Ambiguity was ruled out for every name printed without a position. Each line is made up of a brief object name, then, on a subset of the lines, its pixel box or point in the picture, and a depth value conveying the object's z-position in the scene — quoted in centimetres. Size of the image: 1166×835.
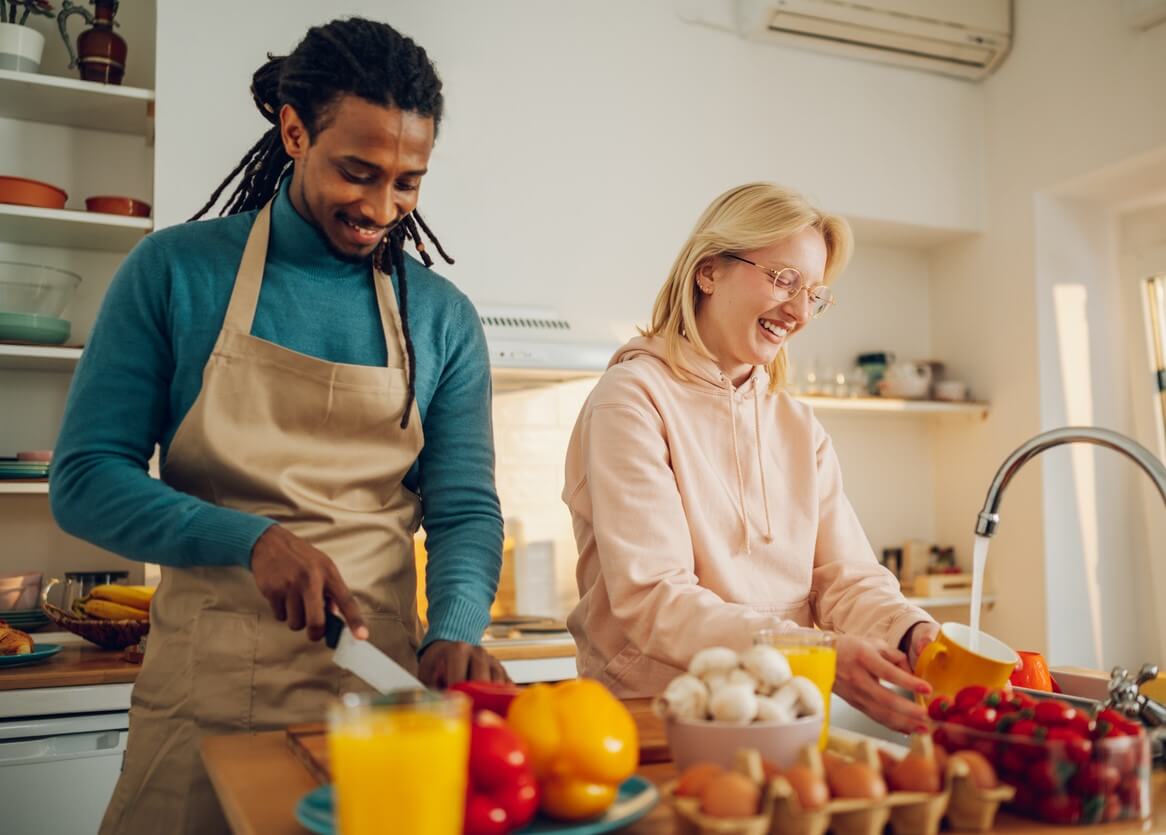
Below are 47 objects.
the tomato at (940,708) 95
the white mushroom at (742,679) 84
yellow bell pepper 73
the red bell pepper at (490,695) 89
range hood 279
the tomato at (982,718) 88
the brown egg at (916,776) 77
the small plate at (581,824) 71
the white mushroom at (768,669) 85
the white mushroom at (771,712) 82
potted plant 265
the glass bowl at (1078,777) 80
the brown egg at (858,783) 74
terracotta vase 273
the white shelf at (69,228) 261
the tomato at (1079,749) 80
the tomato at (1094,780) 80
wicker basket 236
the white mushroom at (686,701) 84
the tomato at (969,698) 93
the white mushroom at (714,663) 86
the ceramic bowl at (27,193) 261
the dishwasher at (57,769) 211
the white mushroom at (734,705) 81
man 116
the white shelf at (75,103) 264
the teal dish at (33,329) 256
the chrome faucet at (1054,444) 122
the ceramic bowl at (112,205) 267
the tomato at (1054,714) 87
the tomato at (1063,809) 80
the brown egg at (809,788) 73
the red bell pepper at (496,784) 71
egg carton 71
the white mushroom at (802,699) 84
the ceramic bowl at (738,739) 81
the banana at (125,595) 238
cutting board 88
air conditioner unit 347
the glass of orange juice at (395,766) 63
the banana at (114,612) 237
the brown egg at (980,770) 78
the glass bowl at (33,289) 260
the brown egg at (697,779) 73
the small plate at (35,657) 222
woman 132
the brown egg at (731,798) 70
